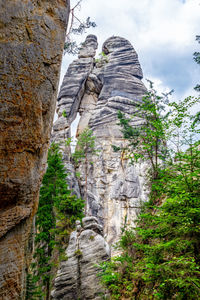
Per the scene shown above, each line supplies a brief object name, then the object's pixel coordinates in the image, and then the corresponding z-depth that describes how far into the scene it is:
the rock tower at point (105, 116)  25.84
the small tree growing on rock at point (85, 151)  28.22
